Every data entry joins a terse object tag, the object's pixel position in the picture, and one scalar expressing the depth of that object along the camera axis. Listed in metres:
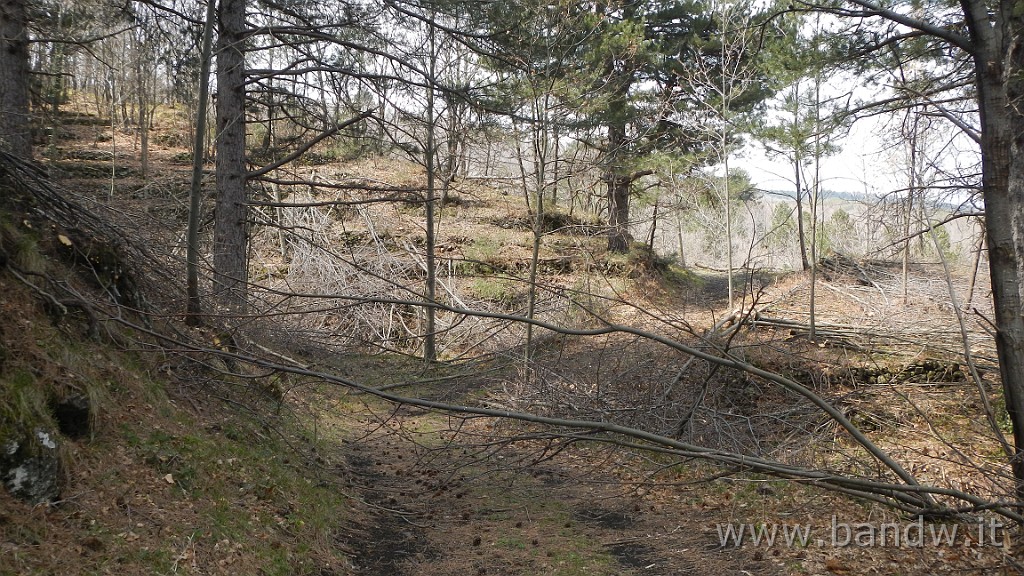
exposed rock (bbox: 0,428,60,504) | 3.41
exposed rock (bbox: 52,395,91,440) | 4.01
